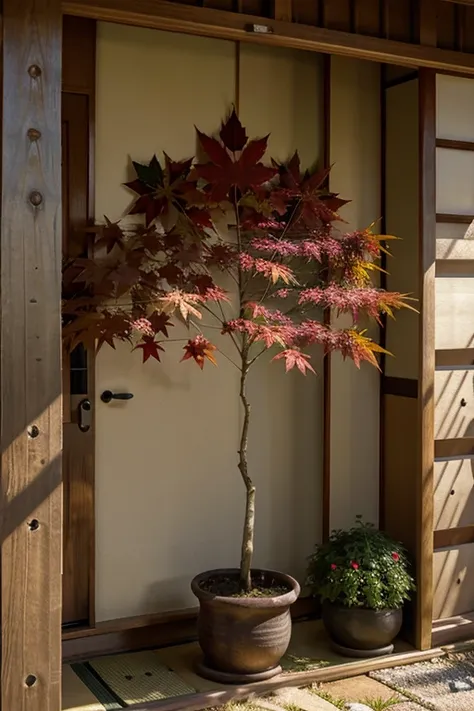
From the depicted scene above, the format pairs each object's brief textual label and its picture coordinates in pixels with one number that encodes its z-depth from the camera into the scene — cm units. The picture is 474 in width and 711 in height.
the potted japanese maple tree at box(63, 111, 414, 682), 329
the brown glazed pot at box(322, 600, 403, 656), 358
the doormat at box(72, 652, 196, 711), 320
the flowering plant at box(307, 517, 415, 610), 357
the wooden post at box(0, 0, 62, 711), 256
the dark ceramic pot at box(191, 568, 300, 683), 327
